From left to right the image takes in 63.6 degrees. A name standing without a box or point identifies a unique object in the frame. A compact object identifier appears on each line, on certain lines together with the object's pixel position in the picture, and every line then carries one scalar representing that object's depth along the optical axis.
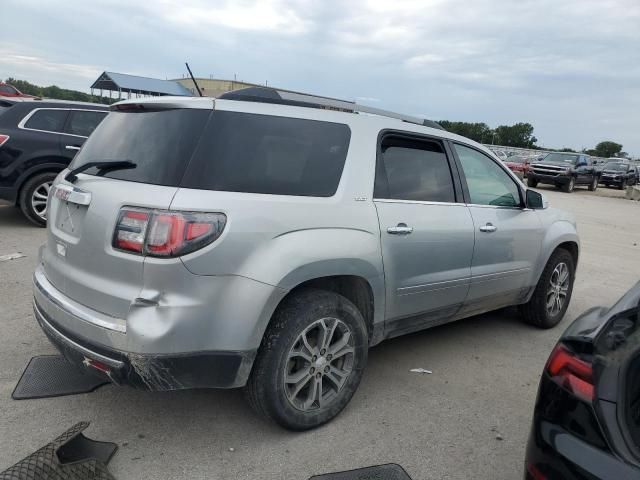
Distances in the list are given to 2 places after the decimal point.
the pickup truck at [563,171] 22.45
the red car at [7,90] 23.94
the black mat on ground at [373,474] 2.56
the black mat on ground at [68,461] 2.30
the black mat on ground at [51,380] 3.14
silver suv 2.39
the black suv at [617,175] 27.75
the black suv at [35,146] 7.06
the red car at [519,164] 28.24
